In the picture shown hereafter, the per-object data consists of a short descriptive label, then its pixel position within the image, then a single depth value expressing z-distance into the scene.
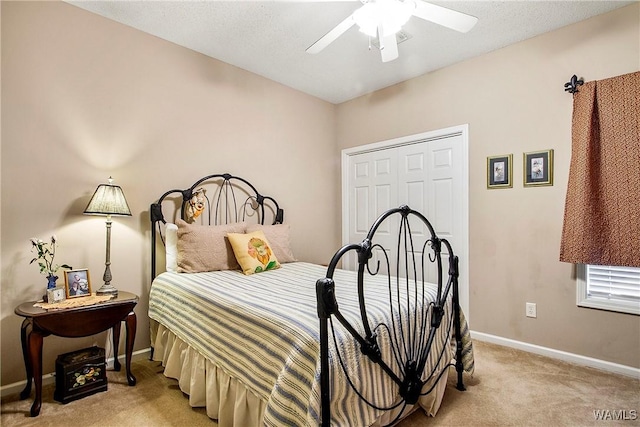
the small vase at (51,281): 2.04
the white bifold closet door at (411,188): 3.25
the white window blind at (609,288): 2.36
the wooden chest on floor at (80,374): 1.98
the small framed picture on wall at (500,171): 2.90
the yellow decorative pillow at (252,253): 2.61
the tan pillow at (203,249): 2.53
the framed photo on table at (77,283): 2.11
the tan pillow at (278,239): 3.05
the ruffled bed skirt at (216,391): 1.57
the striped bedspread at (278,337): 1.29
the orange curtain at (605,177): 2.25
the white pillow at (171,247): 2.60
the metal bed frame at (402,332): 1.25
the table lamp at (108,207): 2.21
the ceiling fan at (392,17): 1.79
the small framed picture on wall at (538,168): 2.69
